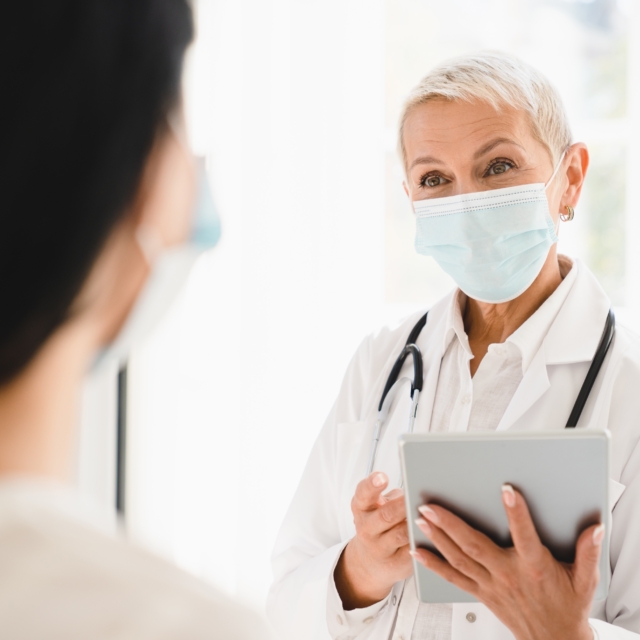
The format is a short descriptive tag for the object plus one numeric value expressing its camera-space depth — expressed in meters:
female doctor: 1.13
